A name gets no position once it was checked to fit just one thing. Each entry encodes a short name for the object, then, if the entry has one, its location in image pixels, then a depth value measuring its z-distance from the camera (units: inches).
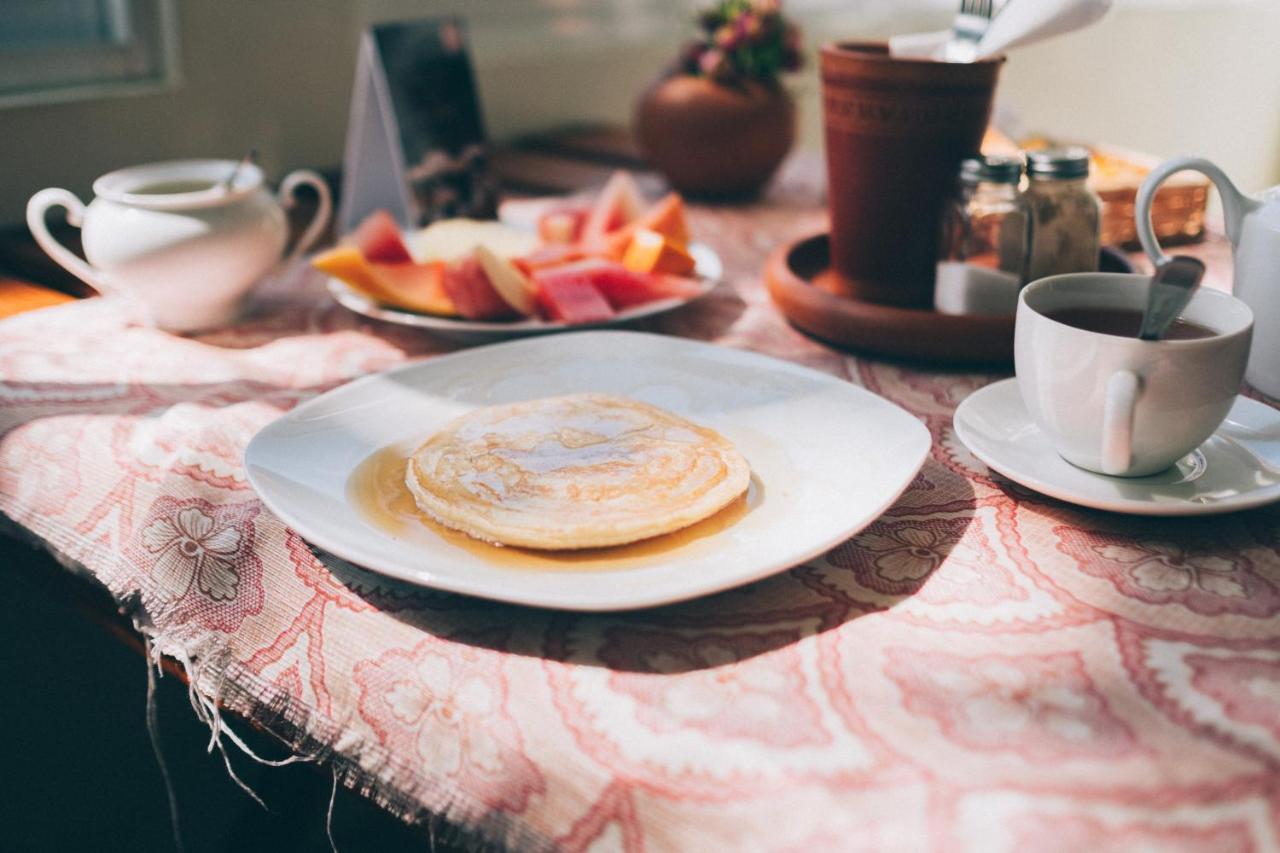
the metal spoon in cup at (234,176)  41.8
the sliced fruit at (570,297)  39.4
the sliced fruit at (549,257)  43.4
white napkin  35.6
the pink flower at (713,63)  60.6
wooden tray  36.4
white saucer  25.6
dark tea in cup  27.8
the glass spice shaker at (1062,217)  37.0
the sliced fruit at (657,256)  44.0
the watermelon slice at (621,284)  41.3
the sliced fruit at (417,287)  40.6
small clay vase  60.4
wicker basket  46.3
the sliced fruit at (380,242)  43.7
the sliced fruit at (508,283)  39.3
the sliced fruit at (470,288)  39.2
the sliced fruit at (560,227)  49.6
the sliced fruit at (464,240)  46.6
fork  39.8
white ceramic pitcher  31.8
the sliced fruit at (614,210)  49.4
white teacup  25.0
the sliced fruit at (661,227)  46.4
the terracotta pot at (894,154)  37.9
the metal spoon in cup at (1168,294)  25.6
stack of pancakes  24.5
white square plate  22.5
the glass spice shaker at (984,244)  37.6
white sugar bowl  39.8
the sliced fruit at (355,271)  41.1
